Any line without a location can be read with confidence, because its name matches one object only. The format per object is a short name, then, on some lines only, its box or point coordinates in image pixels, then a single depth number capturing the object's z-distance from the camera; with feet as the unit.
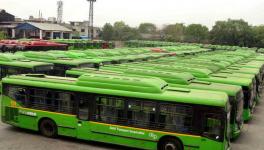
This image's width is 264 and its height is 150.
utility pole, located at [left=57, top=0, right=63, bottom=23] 459.32
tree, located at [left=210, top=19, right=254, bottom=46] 341.82
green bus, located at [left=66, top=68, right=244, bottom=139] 49.85
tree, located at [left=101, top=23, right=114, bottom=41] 400.47
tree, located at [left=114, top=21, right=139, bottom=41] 408.26
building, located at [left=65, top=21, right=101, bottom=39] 397.66
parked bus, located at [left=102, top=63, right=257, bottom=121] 61.41
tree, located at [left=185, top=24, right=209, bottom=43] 398.64
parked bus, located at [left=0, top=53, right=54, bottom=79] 74.28
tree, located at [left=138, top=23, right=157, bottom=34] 503.85
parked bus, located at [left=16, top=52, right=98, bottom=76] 82.23
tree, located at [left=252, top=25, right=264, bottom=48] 333.72
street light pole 300.44
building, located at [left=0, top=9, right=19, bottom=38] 302.25
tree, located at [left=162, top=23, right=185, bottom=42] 426.71
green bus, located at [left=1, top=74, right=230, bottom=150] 40.52
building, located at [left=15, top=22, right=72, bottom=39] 274.83
